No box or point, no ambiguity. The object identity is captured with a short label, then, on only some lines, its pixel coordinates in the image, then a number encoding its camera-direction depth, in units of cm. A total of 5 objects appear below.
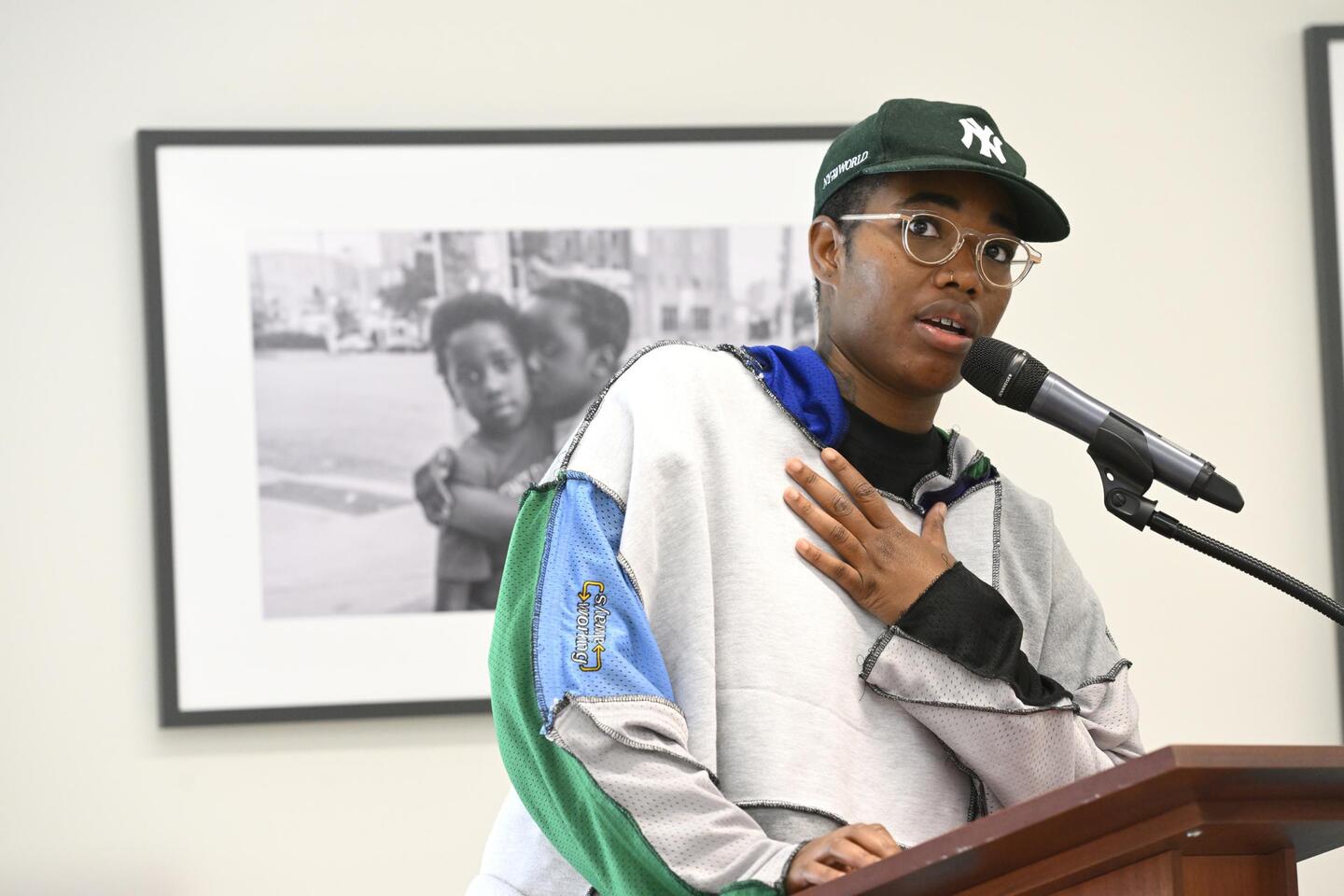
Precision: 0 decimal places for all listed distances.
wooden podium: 327
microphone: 356
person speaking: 361
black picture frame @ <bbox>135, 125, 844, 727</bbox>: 467
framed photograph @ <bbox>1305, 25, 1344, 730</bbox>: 490
